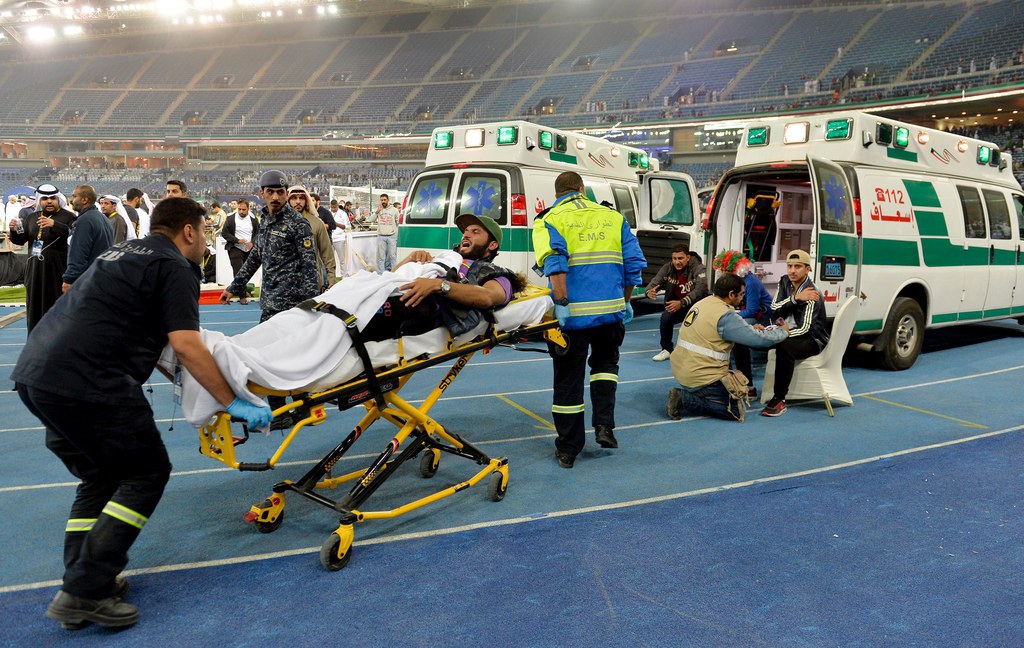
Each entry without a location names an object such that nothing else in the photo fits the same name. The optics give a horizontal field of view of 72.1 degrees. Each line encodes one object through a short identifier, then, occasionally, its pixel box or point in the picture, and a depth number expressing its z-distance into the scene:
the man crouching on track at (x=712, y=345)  5.50
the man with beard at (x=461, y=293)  3.48
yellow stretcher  3.12
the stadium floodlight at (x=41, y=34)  54.04
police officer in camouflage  4.95
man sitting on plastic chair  6.01
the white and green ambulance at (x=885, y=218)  6.71
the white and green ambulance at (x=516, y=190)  8.35
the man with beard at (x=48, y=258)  6.48
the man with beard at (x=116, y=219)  7.96
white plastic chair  6.08
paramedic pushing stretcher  2.64
